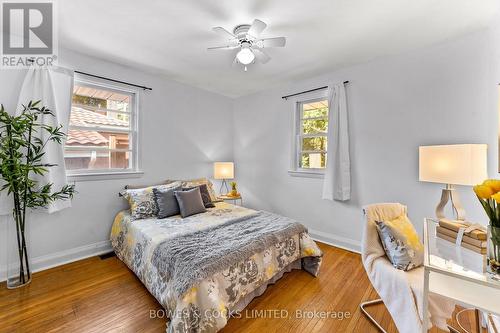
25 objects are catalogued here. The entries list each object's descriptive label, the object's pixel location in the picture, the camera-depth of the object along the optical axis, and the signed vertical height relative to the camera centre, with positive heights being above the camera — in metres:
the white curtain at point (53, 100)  2.23 +0.72
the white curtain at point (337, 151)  2.90 +0.21
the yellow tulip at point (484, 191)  0.97 -0.12
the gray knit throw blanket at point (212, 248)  1.53 -0.71
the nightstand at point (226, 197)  3.65 -0.56
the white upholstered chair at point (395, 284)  1.30 -0.80
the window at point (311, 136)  3.31 +0.49
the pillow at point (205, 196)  3.04 -0.46
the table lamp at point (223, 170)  3.84 -0.08
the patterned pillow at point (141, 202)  2.58 -0.47
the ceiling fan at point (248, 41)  1.94 +1.22
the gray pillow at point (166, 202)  2.61 -0.47
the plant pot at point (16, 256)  2.07 -0.92
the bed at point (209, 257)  1.43 -0.81
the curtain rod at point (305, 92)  3.13 +1.18
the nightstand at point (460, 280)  0.96 -0.52
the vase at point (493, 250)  0.97 -0.40
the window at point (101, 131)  2.64 +0.47
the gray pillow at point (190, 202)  2.65 -0.48
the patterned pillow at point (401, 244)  1.49 -0.58
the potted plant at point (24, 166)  1.94 -0.01
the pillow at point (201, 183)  3.20 -0.29
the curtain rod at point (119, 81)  2.63 +1.16
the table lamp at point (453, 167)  1.55 -0.01
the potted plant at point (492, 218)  0.97 -0.24
